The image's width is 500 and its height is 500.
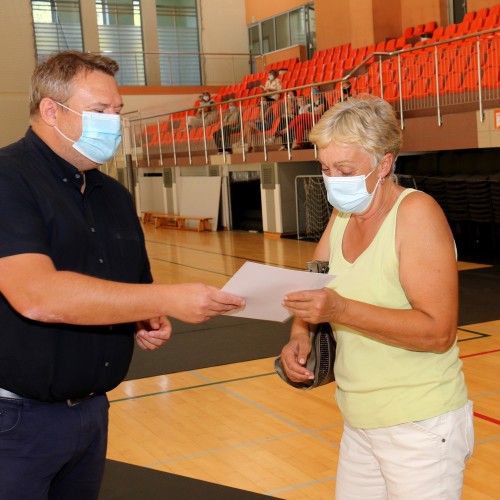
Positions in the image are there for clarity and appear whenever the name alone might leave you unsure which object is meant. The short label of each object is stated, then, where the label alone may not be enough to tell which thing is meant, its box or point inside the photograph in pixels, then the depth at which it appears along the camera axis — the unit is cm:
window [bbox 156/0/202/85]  2323
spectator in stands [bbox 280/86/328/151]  1334
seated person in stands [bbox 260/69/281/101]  1617
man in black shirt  187
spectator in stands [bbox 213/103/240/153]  1609
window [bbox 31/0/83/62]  2189
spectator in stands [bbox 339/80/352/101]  1250
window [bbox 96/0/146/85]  2259
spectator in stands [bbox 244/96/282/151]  1460
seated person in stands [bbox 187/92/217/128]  1733
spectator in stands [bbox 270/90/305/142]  1388
